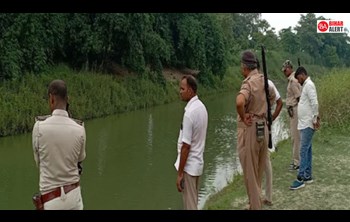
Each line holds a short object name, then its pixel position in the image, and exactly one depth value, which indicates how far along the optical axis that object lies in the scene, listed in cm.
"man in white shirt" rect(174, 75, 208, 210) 407
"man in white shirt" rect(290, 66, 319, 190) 599
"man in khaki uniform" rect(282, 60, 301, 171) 699
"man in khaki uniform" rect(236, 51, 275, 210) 456
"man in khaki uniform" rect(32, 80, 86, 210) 331
